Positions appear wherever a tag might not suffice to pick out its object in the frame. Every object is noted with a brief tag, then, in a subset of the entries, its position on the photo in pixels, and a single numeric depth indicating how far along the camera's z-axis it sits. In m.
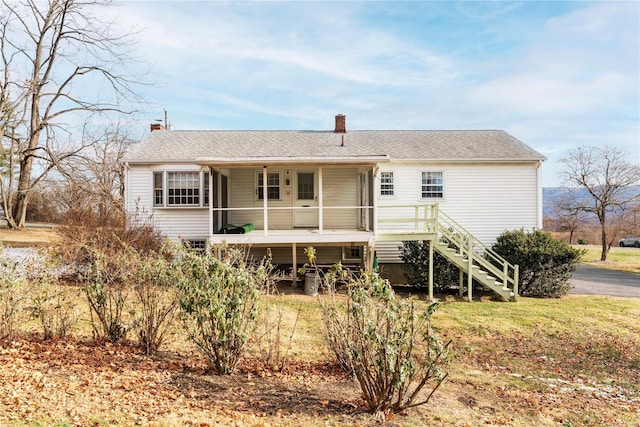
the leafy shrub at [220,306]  5.55
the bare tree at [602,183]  27.94
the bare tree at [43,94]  20.45
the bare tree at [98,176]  14.00
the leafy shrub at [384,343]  4.51
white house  15.73
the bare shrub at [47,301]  6.62
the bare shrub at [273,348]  6.31
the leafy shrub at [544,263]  14.35
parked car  44.92
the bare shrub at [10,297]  6.15
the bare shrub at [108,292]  6.60
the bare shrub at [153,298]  6.41
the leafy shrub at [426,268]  14.66
